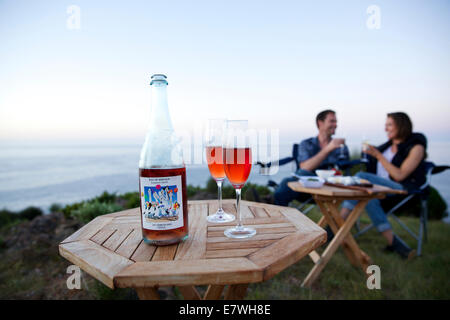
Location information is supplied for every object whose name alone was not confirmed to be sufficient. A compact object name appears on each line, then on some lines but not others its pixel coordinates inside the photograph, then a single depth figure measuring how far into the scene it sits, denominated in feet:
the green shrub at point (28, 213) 13.11
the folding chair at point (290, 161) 10.27
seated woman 9.22
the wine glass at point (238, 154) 2.89
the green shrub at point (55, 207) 13.53
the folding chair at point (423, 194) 9.09
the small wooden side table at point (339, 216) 6.91
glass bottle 2.48
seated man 10.19
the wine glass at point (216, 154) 3.59
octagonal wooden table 2.06
